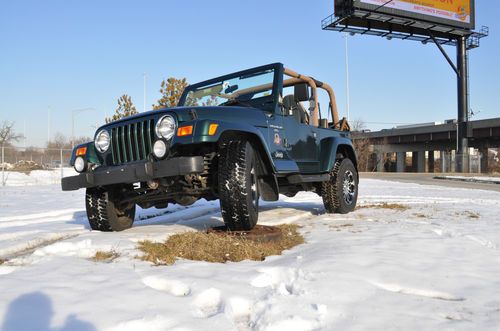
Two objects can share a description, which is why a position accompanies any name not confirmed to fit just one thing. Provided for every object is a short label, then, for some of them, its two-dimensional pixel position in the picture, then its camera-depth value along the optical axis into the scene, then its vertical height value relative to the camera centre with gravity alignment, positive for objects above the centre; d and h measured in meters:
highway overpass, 42.13 +2.39
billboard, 33.56 +12.66
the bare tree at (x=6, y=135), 53.11 +4.02
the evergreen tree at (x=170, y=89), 21.34 +3.84
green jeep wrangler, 4.04 +0.14
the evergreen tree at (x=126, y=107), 24.60 +3.40
